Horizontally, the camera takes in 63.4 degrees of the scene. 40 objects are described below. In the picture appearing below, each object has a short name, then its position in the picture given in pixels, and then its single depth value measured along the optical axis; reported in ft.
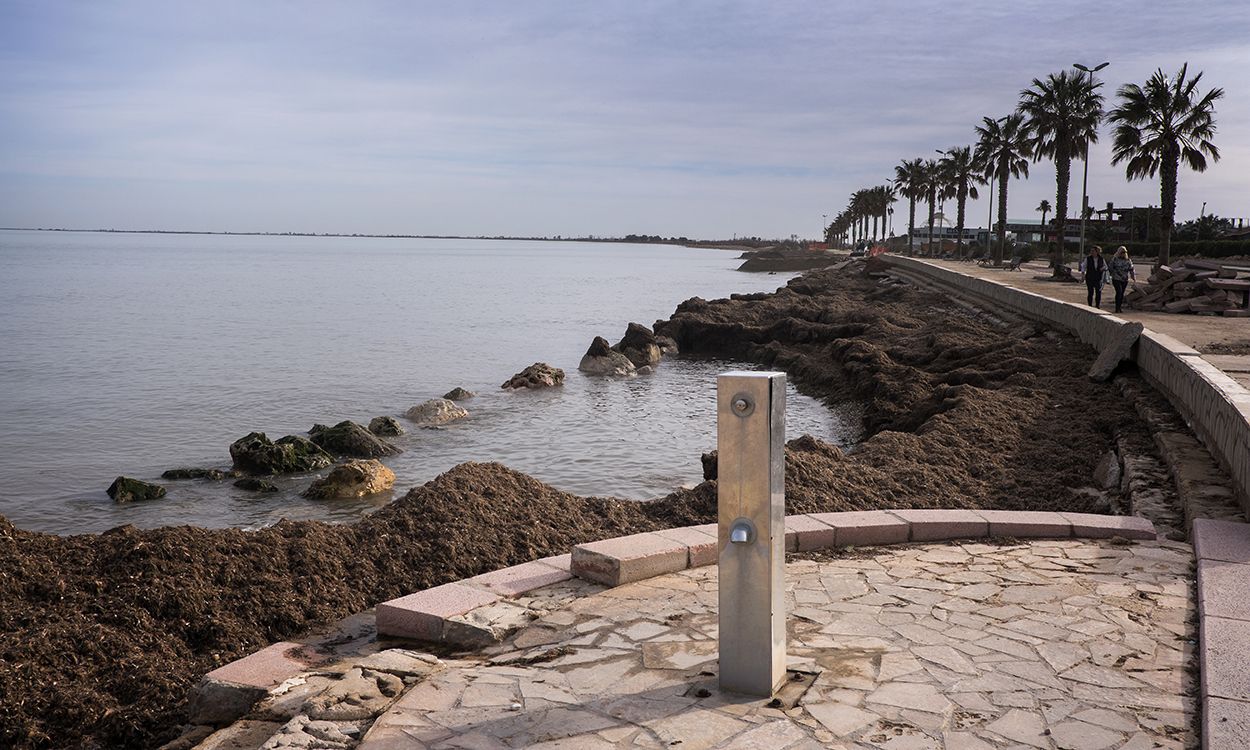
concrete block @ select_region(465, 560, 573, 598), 18.51
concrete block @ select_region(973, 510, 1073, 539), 21.68
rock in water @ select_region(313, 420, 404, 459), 52.06
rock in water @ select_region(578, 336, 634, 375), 88.63
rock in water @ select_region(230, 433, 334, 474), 47.75
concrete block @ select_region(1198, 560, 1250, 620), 15.72
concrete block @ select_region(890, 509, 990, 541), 21.67
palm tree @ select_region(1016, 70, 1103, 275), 151.74
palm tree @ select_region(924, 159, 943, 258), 289.33
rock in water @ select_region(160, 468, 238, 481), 47.78
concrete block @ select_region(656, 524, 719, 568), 19.90
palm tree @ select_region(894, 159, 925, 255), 297.94
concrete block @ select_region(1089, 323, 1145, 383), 43.47
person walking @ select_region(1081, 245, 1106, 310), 70.33
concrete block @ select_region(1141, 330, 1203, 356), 37.37
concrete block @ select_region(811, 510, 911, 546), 21.43
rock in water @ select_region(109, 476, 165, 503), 43.50
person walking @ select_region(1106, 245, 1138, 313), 69.97
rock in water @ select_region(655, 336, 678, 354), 104.06
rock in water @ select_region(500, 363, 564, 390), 80.38
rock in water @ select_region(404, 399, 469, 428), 63.16
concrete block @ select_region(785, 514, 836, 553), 20.90
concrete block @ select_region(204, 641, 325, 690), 14.97
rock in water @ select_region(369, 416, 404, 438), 58.18
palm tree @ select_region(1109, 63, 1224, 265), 110.01
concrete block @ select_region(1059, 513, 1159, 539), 21.52
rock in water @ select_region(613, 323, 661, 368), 94.63
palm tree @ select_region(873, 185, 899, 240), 413.53
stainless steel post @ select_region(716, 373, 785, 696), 13.48
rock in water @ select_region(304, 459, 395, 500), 42.57
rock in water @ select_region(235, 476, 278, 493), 44.57
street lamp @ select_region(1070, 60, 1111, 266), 152.19
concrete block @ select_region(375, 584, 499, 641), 17.06
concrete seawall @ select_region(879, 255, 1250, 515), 23.96
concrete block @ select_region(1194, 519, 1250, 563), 18.58
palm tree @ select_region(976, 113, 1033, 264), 191.42
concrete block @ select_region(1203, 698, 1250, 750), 11.64
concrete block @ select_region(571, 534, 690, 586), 18.86
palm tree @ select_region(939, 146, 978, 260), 241.14
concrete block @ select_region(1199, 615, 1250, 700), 13.03
